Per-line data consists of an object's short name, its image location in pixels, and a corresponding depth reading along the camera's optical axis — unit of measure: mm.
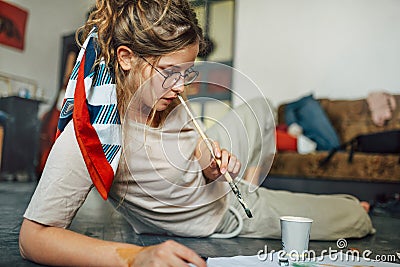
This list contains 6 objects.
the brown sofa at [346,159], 2293
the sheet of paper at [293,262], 794
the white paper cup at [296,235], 791
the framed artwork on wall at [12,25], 3238
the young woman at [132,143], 699
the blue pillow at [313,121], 2824
